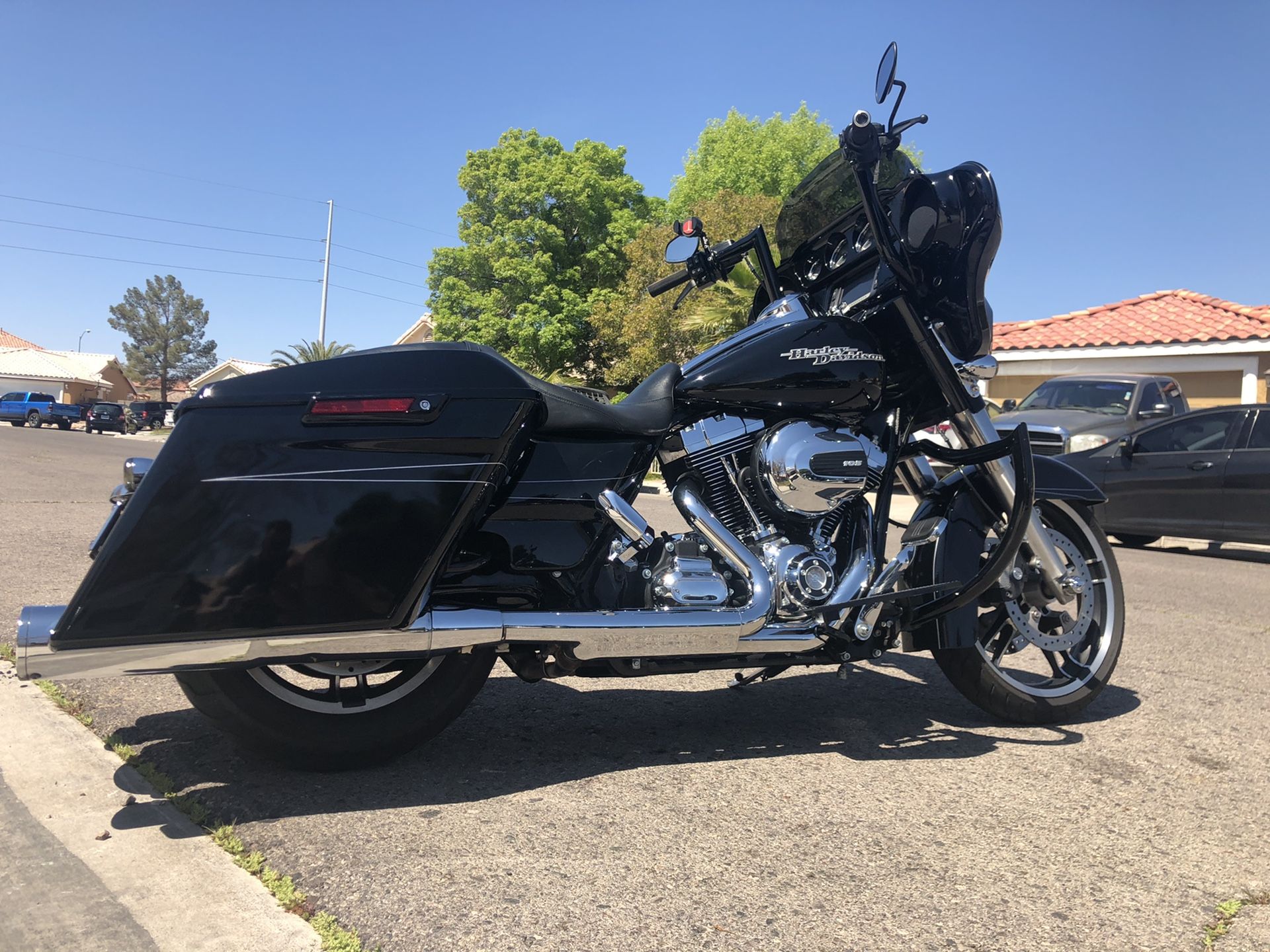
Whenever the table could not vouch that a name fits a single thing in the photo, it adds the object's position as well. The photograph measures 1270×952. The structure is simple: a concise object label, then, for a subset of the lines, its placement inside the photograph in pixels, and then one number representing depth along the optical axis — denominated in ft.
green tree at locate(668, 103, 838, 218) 127.34
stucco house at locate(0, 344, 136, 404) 228.22
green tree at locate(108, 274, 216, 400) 294.46
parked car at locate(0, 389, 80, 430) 153.07
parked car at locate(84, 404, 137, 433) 146.61
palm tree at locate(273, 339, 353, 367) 97.66
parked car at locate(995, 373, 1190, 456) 36.81
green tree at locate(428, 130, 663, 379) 111.34
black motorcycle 8.04
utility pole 142.28
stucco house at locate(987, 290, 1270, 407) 58.70
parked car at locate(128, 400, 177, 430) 162.71
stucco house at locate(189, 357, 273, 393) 205.26
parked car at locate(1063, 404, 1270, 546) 29.43
